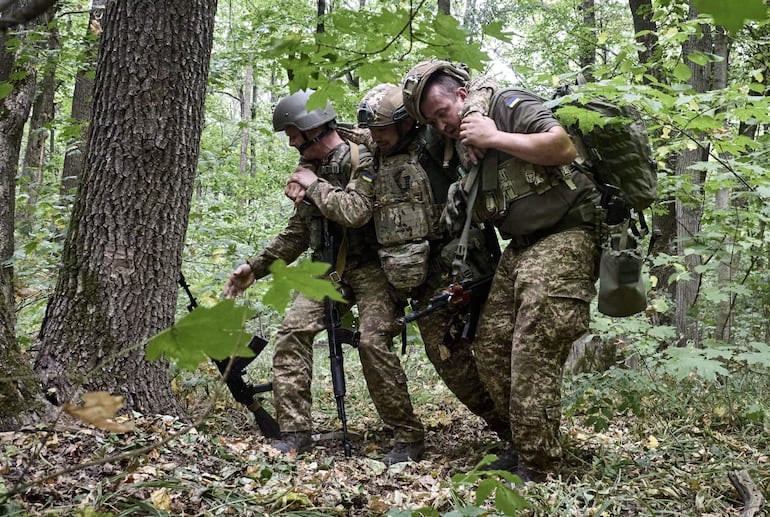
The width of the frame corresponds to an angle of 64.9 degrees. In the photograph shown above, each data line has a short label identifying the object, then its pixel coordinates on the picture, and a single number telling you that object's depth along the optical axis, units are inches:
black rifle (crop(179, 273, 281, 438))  164.2
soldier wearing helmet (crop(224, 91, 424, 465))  161.5
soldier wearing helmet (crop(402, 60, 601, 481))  135.1
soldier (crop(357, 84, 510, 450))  158.4
